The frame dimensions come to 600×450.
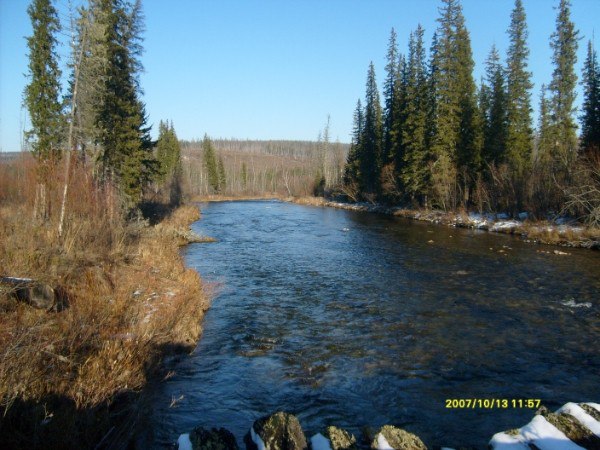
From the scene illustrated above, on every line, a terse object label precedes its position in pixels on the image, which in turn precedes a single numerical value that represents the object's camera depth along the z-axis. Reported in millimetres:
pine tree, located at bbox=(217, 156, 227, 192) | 100100
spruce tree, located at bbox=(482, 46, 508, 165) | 36156
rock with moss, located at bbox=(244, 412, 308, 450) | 4375
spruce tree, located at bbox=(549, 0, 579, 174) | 36406
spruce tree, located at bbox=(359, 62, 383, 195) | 54650
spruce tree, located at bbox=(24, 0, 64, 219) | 21250
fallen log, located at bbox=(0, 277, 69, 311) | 7660
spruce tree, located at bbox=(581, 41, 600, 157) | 30953
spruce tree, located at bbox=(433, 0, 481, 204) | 36719
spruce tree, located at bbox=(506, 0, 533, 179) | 36375
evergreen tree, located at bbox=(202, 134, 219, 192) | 97438
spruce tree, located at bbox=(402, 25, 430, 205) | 39594
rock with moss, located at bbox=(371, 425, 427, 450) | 4559
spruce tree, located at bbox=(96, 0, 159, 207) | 22422
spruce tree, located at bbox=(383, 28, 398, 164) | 50656
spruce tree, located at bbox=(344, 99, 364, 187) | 59625
